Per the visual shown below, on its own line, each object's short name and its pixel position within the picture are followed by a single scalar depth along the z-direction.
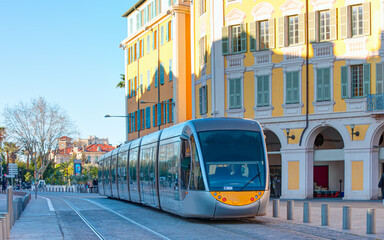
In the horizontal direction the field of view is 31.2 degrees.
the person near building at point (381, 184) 26.47
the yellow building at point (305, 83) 36.38
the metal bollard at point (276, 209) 22.42
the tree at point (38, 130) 74.44
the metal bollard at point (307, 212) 19.91
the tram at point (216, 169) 19.03
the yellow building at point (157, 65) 52.88
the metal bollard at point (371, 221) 16.33
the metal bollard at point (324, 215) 18.72
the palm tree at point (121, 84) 76.12
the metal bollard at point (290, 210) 21.08
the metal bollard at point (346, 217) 17.55
